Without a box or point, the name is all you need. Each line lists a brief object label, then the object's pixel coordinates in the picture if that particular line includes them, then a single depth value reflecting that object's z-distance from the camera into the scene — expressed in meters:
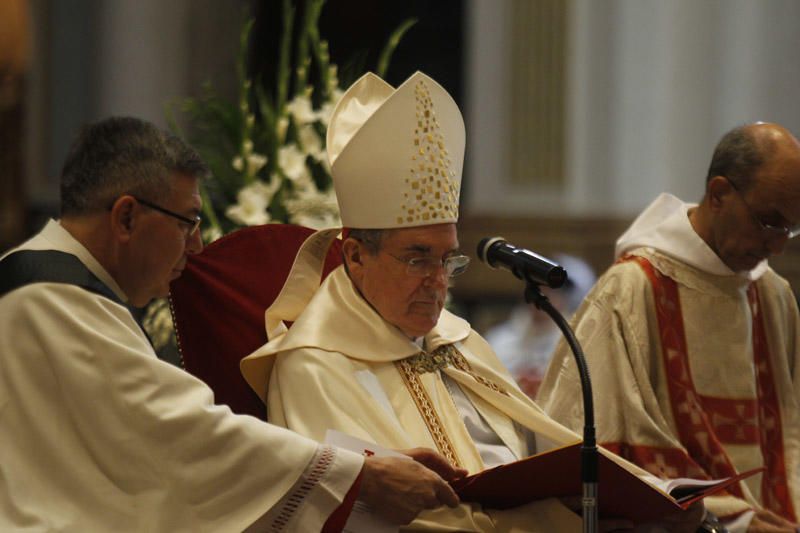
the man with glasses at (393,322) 6.95
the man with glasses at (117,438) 6.03
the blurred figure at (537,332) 15.10
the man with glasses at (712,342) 8.24
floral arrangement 9.74
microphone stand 6.02
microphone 5.99
